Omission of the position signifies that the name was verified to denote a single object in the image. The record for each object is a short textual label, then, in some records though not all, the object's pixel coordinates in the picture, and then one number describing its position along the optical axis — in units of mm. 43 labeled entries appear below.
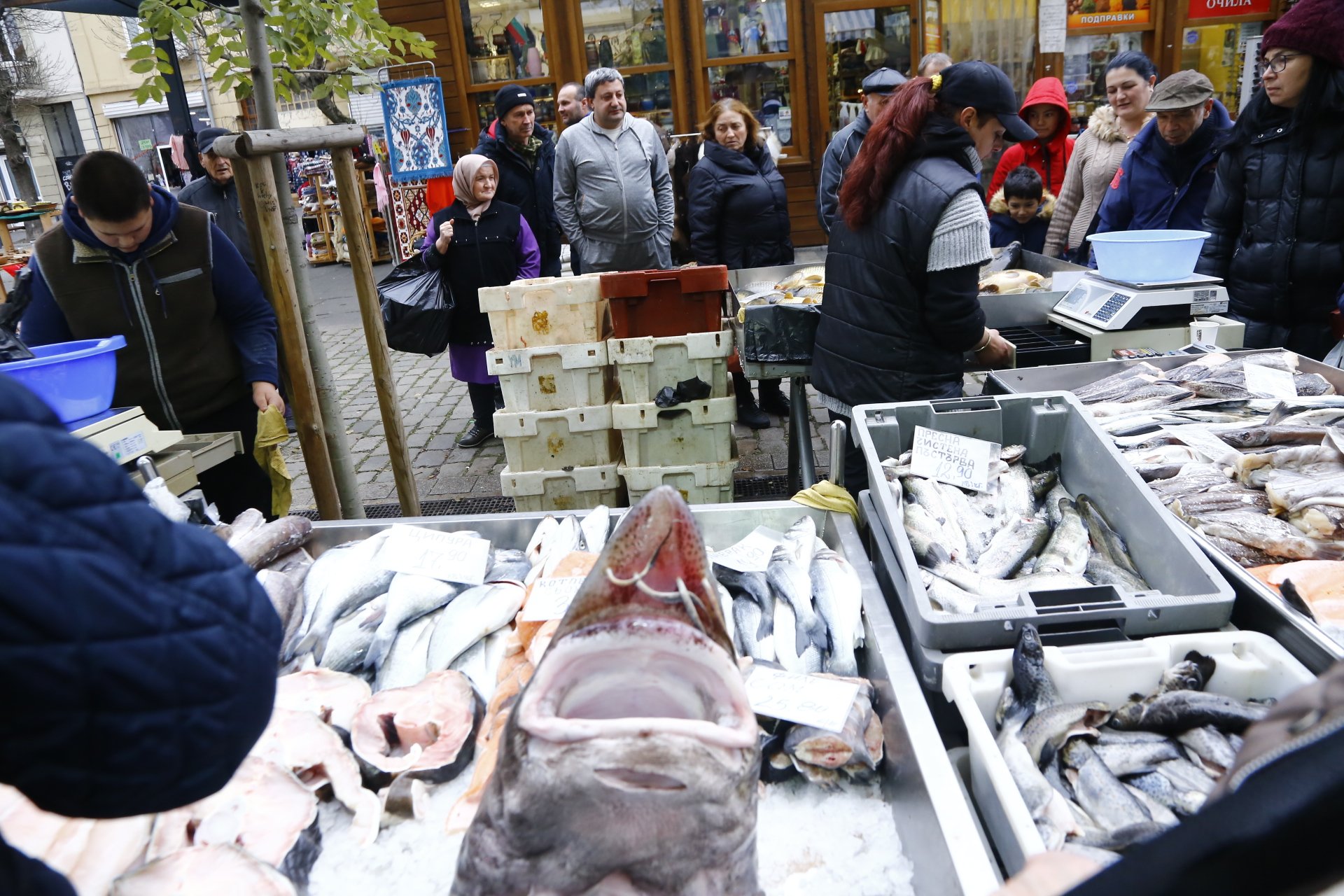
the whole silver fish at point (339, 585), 2406
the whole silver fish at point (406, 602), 2341
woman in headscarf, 5910
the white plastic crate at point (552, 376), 4441
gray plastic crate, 1928
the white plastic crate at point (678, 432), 4527
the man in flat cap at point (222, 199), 6207
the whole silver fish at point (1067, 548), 2402
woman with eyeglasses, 3951
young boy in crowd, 6328
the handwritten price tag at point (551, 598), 2262
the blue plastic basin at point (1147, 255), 3965
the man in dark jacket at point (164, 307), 3600
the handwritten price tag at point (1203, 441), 2893
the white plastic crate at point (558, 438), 4566
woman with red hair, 3230
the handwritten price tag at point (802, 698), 1858
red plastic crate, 4340
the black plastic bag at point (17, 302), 3896
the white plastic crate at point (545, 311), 4367
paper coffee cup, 4020
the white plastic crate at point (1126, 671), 1774
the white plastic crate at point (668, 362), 4395
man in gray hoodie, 6484
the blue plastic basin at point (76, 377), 2764
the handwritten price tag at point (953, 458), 2767
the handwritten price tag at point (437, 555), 2553
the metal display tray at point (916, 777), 1425
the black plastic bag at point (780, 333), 4297
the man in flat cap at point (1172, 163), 5012
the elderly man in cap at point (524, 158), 6938
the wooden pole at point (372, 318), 3746
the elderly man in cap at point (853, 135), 6047
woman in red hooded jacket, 6668
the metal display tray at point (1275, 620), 1794
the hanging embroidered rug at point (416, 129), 9516
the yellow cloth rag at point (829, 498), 2764
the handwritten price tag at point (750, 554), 2463
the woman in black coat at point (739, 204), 6582
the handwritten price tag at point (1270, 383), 3227
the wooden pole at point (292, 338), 3406
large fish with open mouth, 1005
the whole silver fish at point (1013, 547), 2410
